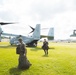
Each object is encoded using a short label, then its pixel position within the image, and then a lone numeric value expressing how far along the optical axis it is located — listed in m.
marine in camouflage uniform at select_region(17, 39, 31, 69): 6.88
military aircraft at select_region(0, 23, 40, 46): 20.10
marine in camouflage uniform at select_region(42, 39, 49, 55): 11.40
